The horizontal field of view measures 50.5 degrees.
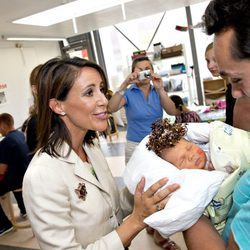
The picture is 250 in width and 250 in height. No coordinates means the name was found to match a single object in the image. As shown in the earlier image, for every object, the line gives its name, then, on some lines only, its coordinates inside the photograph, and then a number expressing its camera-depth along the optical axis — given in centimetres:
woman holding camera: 257
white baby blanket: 97
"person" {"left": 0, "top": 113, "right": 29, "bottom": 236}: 303
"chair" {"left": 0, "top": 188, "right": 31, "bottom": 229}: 316
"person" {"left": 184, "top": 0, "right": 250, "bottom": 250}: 74
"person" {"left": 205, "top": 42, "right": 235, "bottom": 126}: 169
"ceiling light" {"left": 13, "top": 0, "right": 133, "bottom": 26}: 389
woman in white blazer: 100
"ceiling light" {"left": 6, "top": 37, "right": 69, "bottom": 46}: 524
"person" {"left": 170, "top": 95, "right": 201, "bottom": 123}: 312
